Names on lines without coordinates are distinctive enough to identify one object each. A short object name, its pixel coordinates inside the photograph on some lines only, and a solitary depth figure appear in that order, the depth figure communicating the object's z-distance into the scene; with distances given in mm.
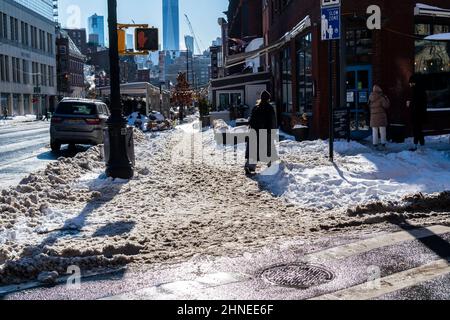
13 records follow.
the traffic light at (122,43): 19244
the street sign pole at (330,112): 11164
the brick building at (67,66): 107188
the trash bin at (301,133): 18344
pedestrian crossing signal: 18719
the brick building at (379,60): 16953
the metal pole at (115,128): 10703
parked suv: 18062
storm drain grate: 4816
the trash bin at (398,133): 16297
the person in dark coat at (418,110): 14047
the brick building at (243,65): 34791
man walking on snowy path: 12148
